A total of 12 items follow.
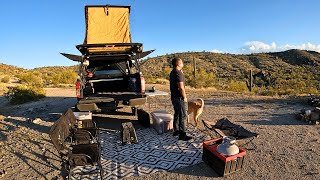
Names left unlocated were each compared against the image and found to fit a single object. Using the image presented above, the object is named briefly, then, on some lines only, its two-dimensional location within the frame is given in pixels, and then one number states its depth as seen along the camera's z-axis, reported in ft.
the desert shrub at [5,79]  61.80
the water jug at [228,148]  12.50
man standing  16.30
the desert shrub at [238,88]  54.75
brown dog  18.95
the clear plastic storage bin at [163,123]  19.15
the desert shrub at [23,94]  37.17
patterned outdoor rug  13.57
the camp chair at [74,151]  11.84
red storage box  12.34
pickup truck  21.03
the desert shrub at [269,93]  39.96
